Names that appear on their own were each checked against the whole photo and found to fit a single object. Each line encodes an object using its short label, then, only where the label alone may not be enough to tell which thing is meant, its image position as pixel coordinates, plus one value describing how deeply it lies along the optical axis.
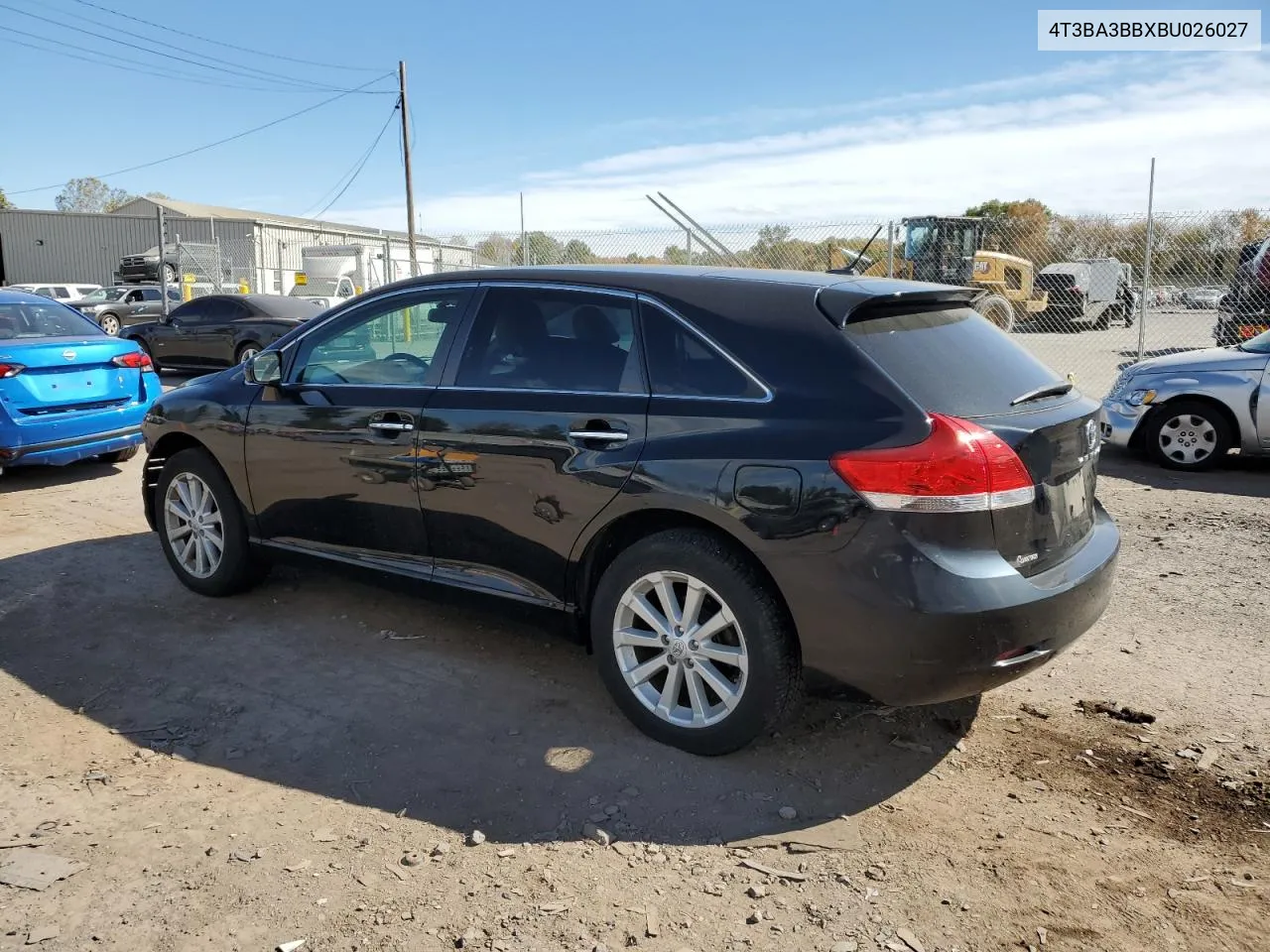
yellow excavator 20.06
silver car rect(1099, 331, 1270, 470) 8.05
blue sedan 7.46
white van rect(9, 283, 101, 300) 30.88
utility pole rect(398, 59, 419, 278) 27.44
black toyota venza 3.01
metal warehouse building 46.91
